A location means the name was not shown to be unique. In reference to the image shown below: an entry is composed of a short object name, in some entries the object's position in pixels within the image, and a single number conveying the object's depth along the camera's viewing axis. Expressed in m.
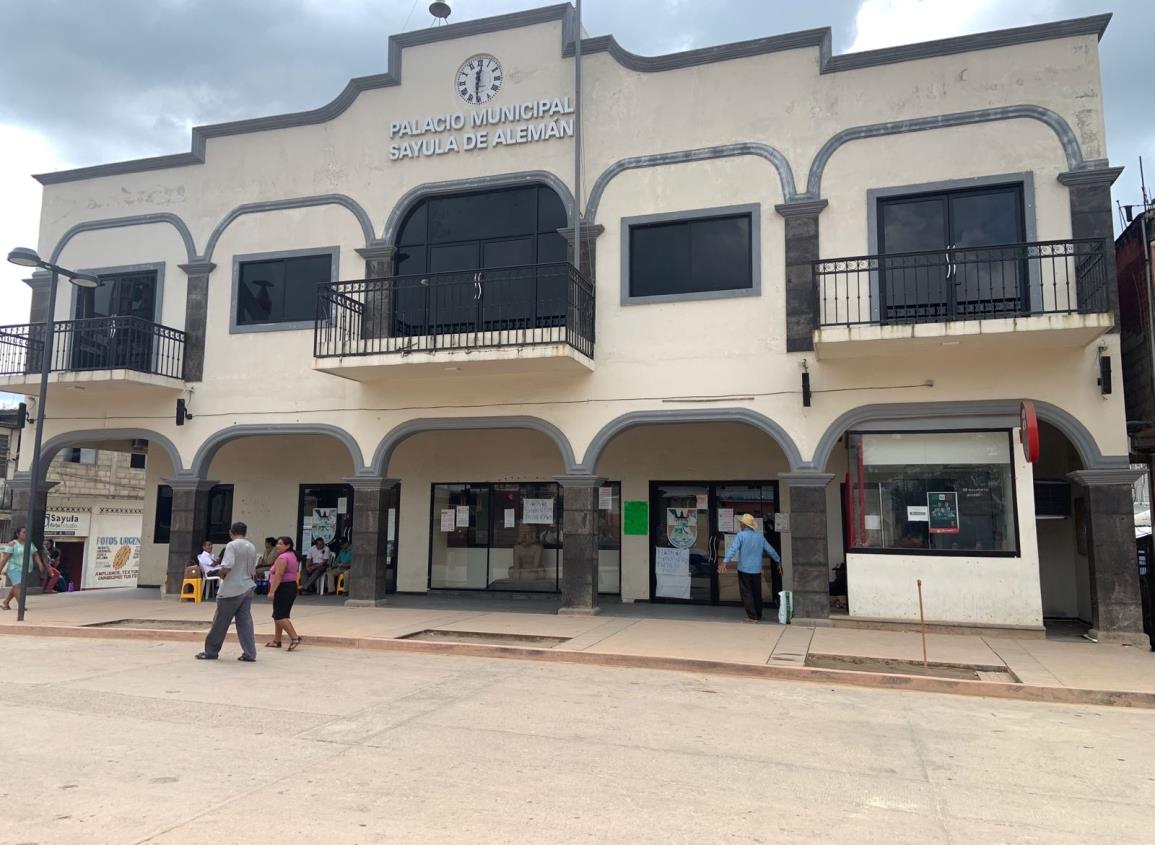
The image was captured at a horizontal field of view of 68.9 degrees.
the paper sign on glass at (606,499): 15.67
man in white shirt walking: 9.73
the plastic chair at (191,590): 15.46
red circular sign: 10.55
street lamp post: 12.62
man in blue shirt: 12.84
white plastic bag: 12.52
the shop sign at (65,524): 32.28
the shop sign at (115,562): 34.81
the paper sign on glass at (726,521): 15.08
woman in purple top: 10.46
